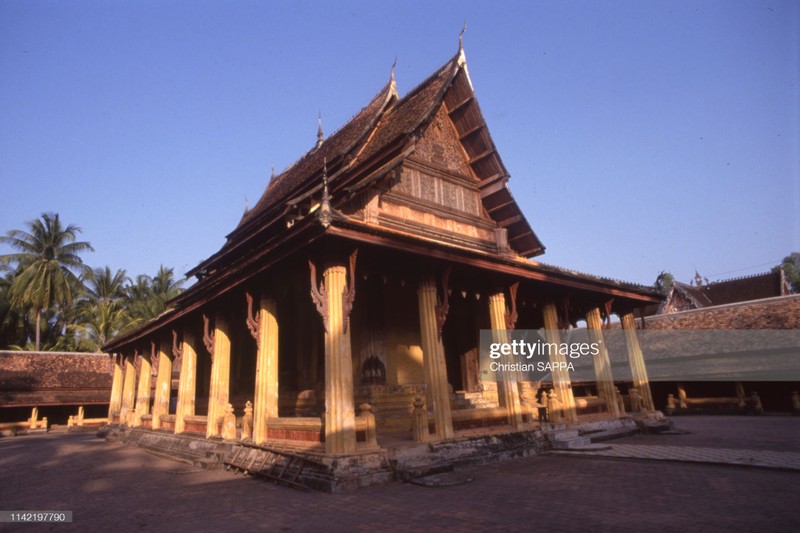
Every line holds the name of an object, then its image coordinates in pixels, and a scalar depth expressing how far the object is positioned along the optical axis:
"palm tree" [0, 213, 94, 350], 34.91
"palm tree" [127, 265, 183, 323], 45.66
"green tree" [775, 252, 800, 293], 46.92
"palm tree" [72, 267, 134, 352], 37.94
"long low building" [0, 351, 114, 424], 25.92
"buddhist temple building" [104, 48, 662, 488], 7.98
